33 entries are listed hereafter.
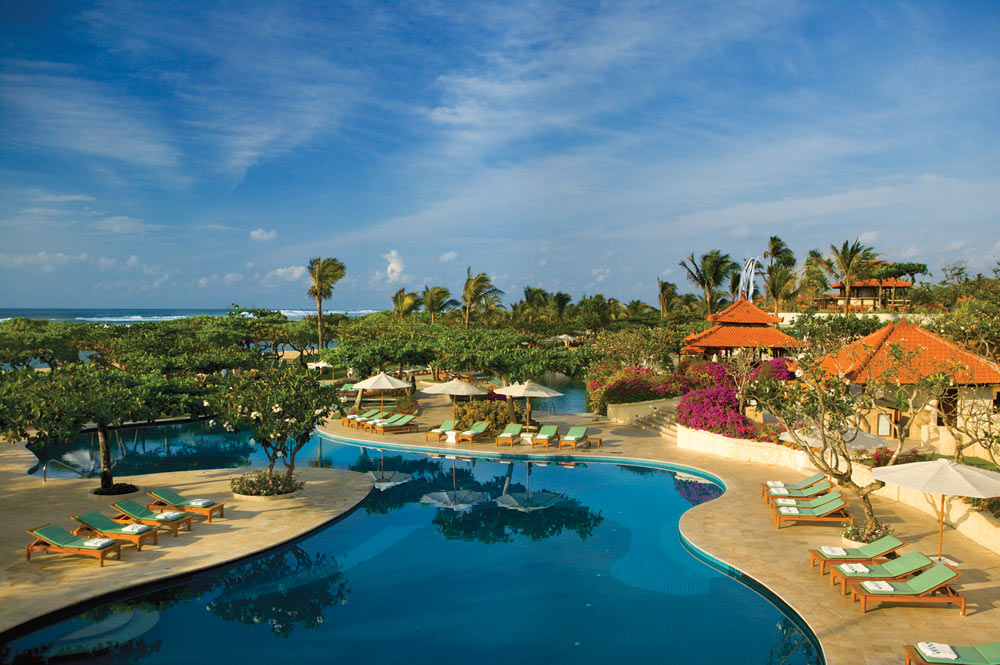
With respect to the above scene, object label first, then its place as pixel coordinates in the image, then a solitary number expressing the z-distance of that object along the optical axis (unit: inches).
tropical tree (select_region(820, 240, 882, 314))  1833.2
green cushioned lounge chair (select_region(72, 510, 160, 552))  459.5
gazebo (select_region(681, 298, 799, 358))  1099.3
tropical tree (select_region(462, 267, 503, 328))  1760.6
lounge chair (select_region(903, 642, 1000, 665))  280.5
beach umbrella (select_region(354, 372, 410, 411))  949.2
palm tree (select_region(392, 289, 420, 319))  2276.1
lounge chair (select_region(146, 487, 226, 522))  525.0
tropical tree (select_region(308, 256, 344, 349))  1595.7
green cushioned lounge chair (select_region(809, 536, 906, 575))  405.1
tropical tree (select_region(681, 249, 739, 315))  1529.3
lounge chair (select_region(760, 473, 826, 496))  565.9
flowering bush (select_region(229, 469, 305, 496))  597.3
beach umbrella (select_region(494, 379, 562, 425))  856.1
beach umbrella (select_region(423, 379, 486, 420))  902.4
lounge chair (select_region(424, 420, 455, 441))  864.1
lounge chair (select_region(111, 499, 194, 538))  492.7
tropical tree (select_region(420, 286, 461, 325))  2217.0
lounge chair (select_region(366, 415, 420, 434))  918.4
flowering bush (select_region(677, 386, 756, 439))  765.3
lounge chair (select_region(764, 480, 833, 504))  546.3
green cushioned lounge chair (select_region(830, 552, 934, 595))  373.7
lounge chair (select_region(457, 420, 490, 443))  839.7
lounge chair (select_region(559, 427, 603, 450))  804.0
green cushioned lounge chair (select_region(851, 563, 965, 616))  352.5
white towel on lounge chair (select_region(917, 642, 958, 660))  285.1
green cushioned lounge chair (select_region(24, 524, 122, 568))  433.4
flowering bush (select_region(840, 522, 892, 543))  451.5
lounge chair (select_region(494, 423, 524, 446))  820.6
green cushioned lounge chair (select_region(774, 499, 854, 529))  498.6
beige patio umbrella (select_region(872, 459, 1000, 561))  394.0
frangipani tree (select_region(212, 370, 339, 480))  565.3
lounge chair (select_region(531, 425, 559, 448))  812.0
